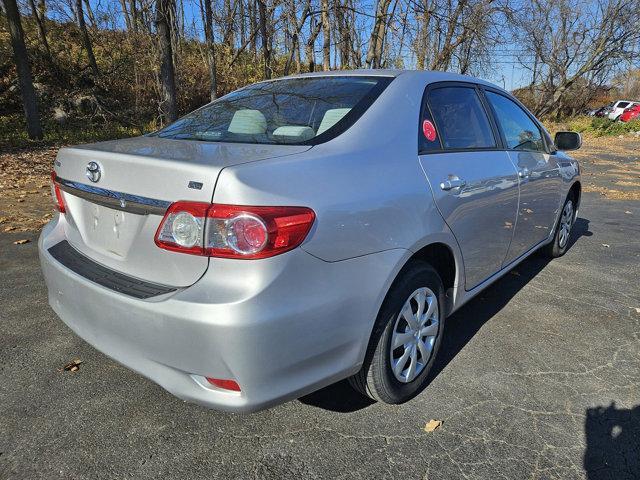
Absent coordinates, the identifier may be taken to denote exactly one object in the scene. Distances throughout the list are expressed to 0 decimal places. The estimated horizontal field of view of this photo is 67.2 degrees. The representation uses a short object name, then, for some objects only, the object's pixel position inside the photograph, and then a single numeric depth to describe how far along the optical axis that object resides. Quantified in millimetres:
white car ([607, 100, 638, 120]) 33775
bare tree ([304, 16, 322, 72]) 12203
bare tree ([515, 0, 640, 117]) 28234
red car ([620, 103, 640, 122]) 31188
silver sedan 1680
